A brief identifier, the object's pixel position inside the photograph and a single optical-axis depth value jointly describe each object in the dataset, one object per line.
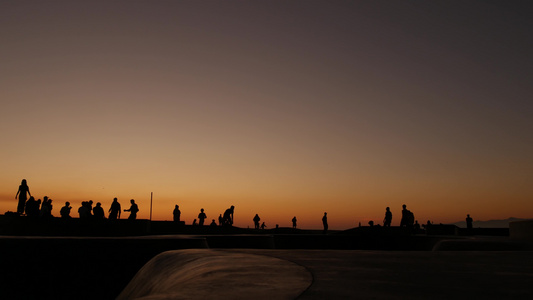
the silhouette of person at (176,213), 25.72
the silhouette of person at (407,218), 23.80
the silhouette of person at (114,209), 19.94
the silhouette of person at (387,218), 24.94
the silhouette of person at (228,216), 28.48
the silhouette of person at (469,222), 29.03
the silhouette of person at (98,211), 18.70
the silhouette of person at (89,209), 18.88
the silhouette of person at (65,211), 19.31
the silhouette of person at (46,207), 17.72
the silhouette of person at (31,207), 16.92
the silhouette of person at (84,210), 18.48
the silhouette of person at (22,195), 16.72
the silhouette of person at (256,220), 36.84
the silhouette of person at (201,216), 27.27
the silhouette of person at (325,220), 28.73
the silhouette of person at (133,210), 21.00
